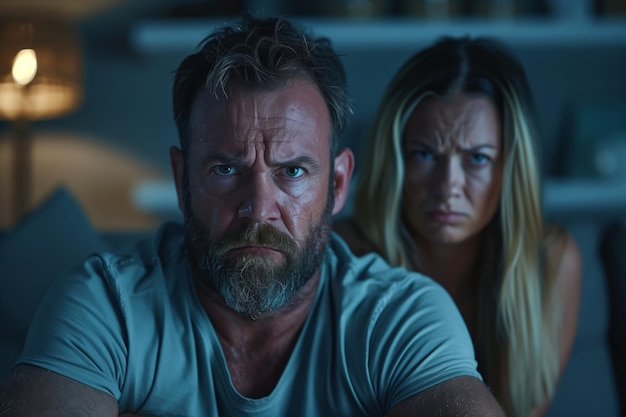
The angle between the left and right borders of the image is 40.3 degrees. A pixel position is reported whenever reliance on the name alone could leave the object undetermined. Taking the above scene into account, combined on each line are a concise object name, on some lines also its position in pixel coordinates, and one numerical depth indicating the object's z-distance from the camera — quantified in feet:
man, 4.02
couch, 5.76
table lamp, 9.11
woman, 5.26
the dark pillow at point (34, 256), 5.70
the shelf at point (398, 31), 9.50
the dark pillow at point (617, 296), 6.41
